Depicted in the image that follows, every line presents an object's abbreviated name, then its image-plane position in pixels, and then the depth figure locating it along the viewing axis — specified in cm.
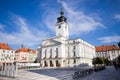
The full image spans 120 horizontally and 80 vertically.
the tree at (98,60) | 3784
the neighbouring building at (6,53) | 3818
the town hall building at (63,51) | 3747
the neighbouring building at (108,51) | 4880
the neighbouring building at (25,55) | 4858
